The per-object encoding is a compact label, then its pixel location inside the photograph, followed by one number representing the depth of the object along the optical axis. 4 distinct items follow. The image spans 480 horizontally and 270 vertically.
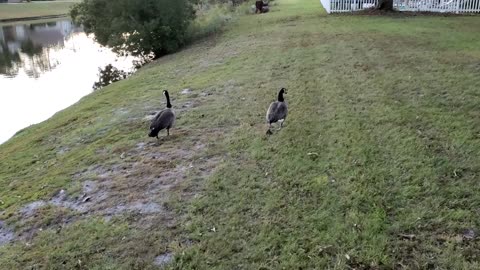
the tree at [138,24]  16.16
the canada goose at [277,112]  6.33
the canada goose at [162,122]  6.53
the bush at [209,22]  18.84
